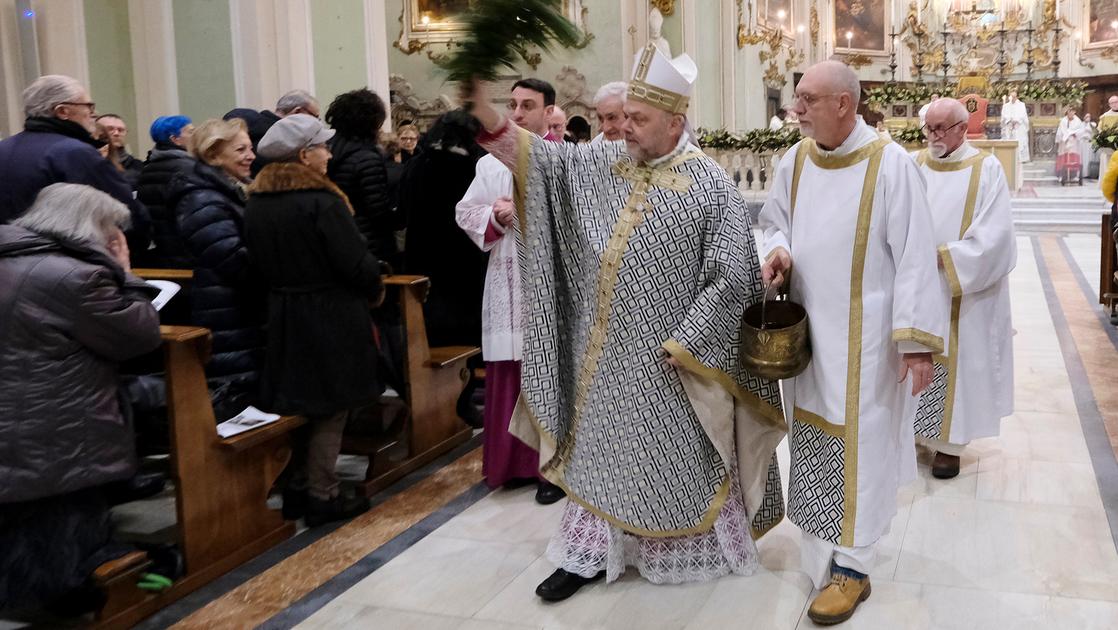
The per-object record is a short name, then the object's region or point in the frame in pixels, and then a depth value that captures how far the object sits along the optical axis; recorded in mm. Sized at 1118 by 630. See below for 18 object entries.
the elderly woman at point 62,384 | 3201
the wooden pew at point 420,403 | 4898
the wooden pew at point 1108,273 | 8266
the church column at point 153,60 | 8891
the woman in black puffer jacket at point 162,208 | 5020
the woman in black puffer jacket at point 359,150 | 5484
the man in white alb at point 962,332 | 4707
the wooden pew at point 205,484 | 3650
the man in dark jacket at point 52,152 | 4547
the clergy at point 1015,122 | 22844
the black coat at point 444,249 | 5246
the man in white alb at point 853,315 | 3227
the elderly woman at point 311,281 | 4070
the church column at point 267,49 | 8664
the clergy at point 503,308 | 4555
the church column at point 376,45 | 9898
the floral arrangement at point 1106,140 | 11656
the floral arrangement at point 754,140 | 16875
